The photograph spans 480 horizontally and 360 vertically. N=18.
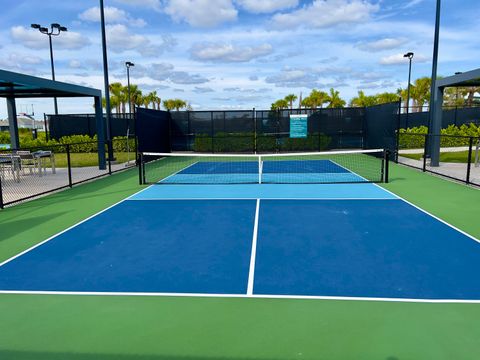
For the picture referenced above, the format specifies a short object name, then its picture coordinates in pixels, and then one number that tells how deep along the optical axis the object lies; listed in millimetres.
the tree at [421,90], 51719
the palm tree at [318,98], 62844
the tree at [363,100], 57844
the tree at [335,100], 61094
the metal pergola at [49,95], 13891
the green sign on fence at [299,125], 24906
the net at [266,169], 13951
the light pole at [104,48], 17484
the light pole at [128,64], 31266
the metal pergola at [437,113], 15473
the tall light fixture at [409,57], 30925
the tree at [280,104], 84150
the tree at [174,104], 84375
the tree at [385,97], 56344
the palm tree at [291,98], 80562
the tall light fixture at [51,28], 25508
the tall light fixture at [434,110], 16031
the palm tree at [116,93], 53125
